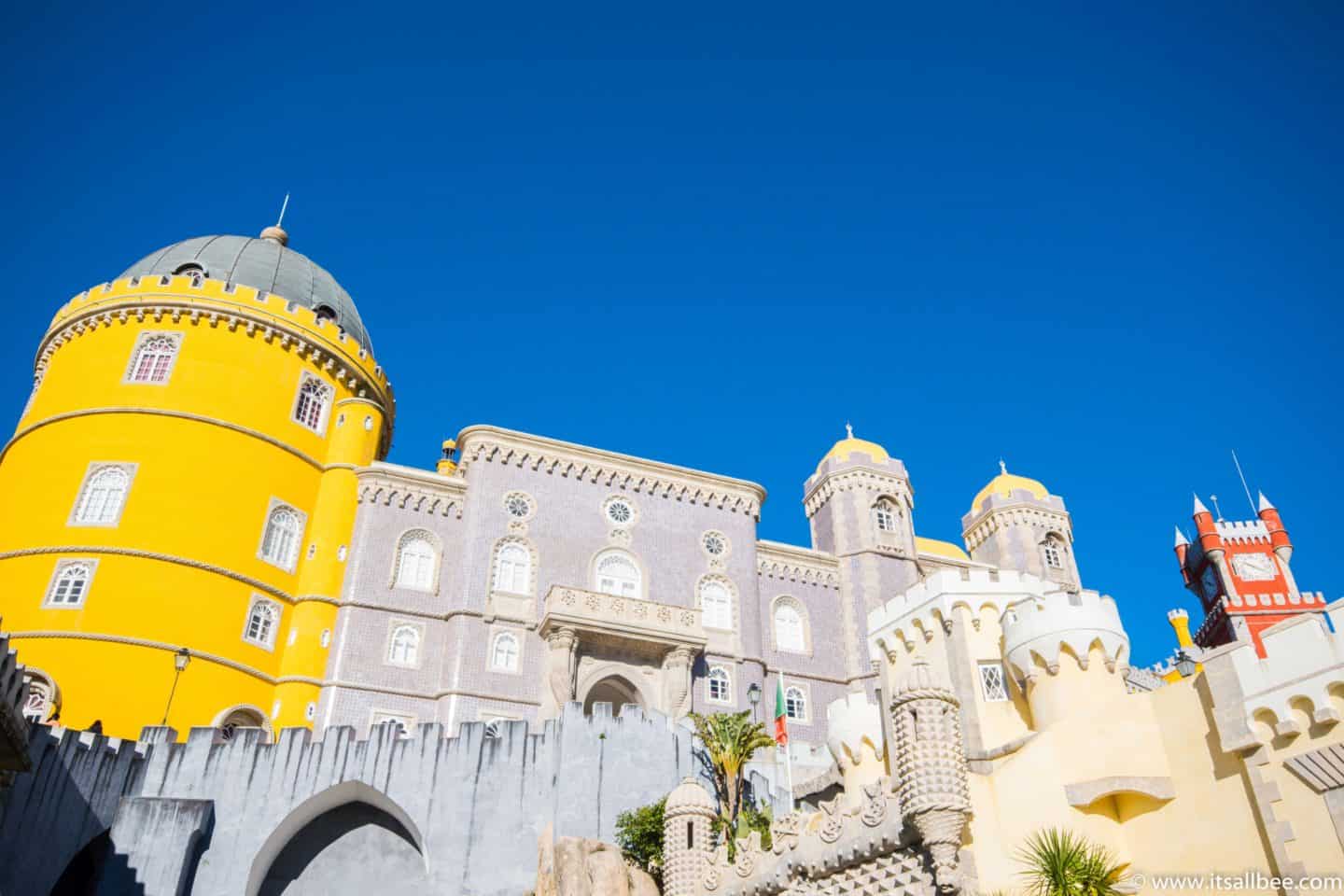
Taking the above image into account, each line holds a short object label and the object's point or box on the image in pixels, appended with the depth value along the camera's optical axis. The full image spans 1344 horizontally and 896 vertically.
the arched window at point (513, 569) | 33.56
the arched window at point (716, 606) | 35.78
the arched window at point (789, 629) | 37.34
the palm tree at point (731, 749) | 24.95
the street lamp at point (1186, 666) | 25.23
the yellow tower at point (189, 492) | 27.77
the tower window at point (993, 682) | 21.67
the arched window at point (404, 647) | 31.50
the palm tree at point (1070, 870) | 14.41
